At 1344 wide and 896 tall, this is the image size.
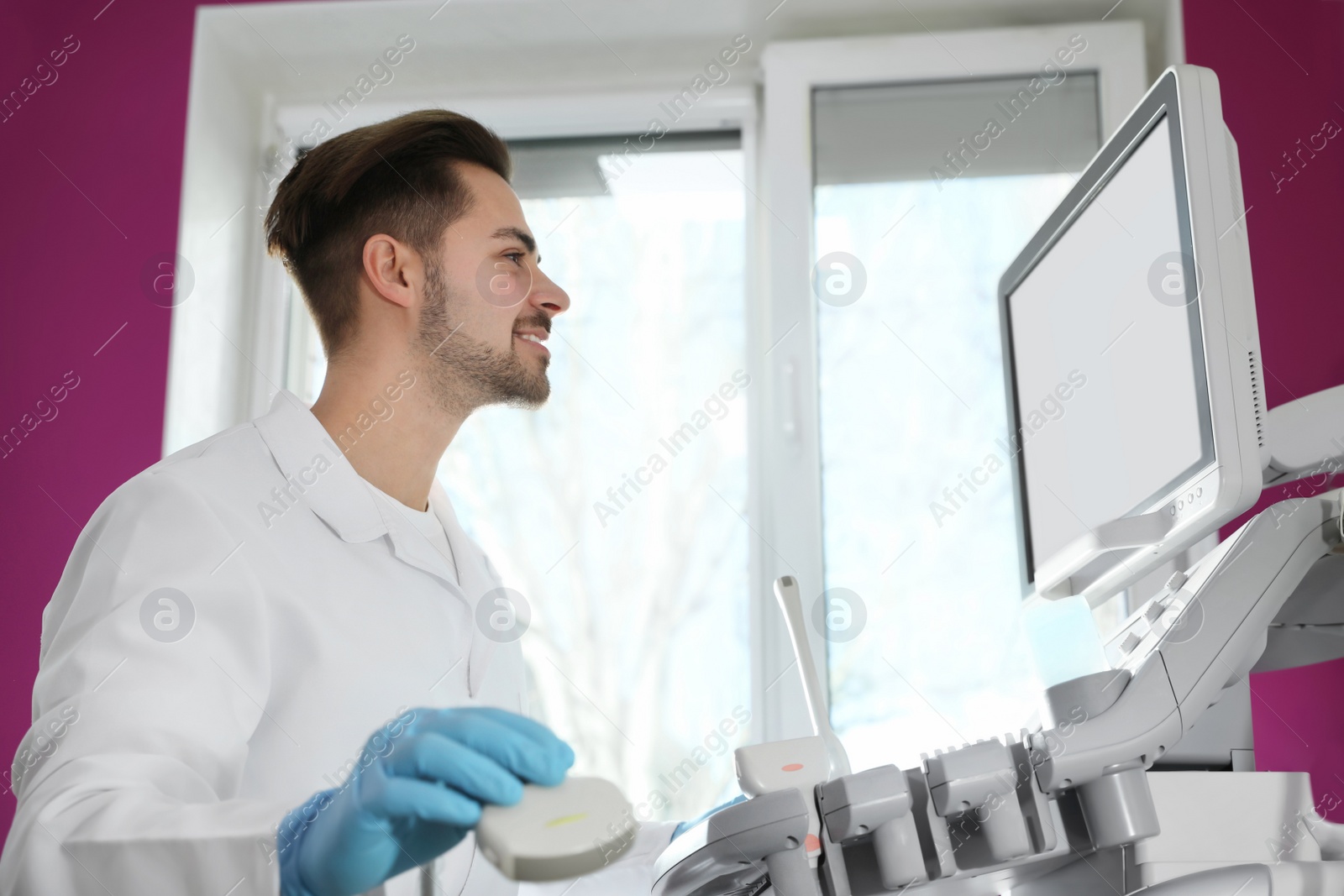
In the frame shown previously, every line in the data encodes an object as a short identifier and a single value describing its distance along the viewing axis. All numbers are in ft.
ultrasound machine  2.40
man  2.22
